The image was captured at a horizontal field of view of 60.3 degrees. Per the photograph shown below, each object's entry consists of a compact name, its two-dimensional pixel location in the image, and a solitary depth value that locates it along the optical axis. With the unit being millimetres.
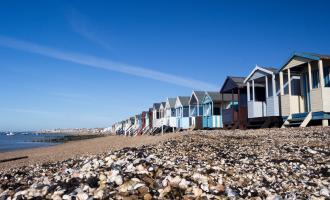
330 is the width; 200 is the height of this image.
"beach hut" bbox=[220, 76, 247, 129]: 22312
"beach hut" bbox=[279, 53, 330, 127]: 15375
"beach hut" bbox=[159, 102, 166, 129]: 44766
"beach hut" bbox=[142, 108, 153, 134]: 46575
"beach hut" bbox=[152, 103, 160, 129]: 47200
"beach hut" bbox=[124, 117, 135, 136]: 67688
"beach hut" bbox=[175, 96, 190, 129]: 34500
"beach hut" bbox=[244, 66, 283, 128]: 18875
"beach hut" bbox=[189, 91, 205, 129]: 30484
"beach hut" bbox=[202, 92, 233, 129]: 28250
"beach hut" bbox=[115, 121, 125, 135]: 70050
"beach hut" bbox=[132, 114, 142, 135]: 58706
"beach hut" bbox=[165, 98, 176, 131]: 38625
